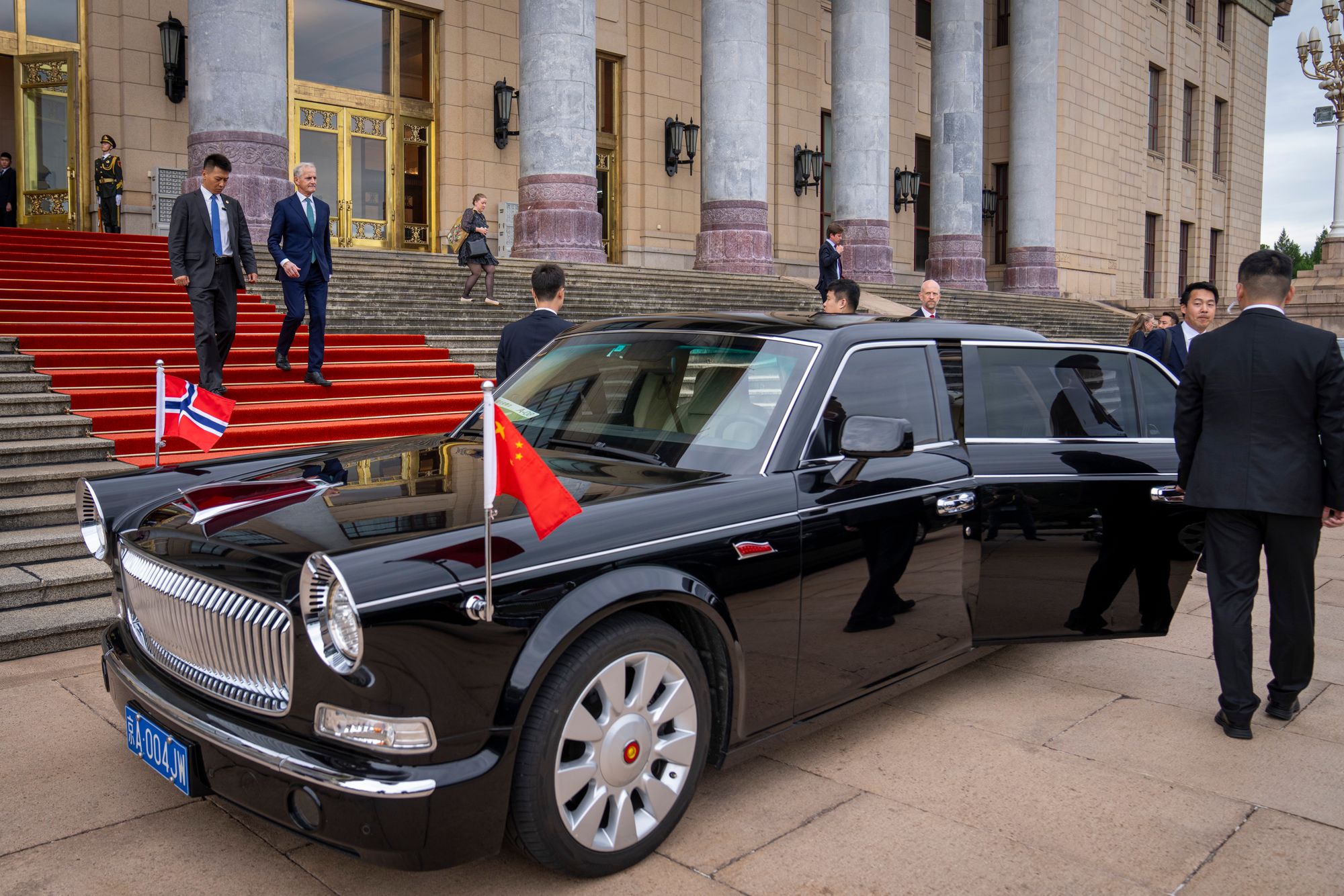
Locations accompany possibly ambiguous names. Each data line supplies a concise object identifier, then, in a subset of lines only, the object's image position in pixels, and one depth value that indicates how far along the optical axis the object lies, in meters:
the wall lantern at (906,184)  30.73
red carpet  8.86
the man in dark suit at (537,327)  6.27
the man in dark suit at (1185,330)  7.88
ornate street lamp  28.73
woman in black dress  14.49
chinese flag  2.84
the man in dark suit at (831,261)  14.74
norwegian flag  4.94
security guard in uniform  16.69
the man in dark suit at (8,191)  17.44
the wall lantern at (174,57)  17.84
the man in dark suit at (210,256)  8.37
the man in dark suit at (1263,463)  4.21
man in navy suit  9.44
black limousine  2.66
